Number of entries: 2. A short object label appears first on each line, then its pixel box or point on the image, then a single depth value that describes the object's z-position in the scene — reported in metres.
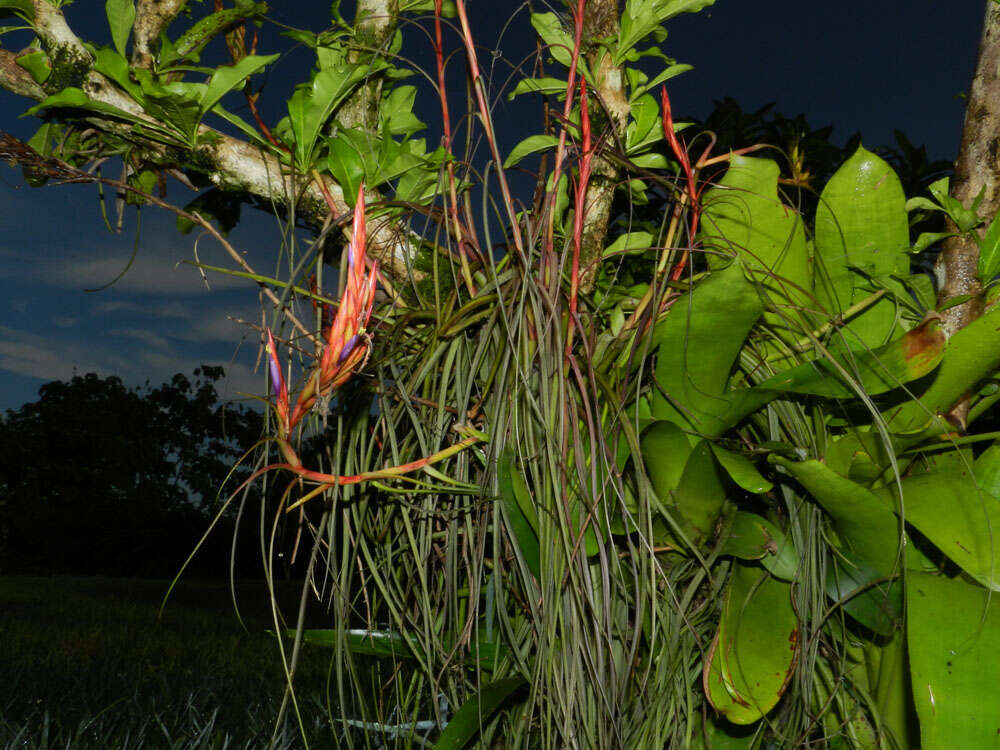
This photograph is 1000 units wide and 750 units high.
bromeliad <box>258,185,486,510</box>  0.59
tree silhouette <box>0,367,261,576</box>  9.03
